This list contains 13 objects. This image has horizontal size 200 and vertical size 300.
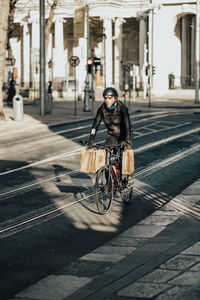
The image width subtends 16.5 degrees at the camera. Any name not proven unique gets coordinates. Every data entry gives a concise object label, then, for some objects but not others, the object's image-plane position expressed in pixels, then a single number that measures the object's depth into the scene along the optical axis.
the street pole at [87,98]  36.09
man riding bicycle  9.57
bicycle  9.26
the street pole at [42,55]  30.31
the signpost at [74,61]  34.09
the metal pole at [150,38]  64.12
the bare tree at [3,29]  26.64
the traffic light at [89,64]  35.08
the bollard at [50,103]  33.57
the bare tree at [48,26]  40.99
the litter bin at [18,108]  27.97
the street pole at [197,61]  47.16
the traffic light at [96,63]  36.09
